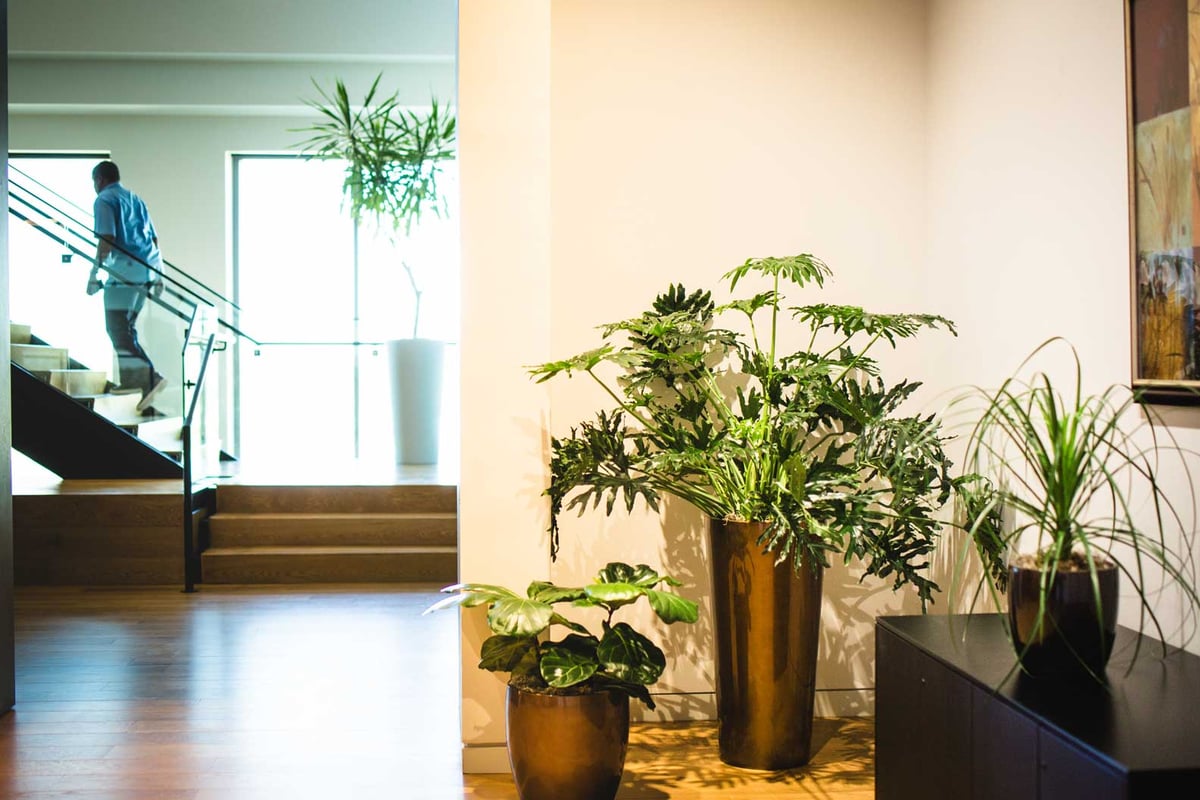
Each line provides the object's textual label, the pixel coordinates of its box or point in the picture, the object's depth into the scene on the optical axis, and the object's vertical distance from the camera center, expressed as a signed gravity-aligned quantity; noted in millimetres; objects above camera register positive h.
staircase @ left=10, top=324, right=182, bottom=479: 6652 -32
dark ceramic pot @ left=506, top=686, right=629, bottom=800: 2732 -867
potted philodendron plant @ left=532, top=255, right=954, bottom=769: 2922 -199
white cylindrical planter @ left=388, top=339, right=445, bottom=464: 7801 +135
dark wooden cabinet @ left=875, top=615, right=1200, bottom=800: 1671 -553
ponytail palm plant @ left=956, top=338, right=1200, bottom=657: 1935 -209
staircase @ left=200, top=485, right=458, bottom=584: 5996 -713
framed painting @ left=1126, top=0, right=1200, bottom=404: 2242 +473
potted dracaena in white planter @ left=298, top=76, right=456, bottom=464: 7441 +1585
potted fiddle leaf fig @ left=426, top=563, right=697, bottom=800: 2717 -731
